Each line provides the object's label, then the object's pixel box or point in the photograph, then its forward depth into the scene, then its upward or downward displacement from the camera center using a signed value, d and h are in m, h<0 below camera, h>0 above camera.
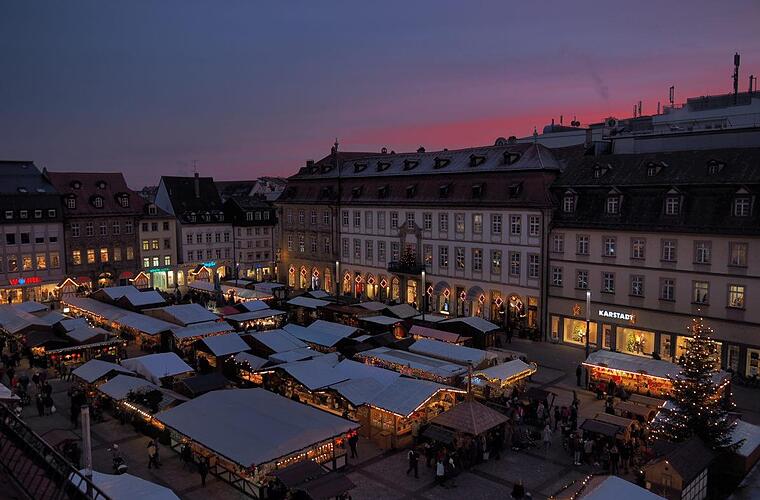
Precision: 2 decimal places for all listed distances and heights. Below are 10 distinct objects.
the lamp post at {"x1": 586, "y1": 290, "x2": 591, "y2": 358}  34.59 -6.35
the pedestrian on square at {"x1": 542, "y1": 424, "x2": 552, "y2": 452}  23.98 -8.97
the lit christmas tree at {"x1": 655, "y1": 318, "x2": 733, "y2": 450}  20.92 -6.90
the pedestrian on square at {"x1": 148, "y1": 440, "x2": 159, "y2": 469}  22.19 -8.91
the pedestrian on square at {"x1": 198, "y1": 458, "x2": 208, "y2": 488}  20.84 -8.87
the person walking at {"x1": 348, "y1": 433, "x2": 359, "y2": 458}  23.05 -8.83
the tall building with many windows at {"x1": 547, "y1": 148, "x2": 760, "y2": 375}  33.56 -3.04
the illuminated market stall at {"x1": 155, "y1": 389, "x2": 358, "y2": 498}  19.61 -7.66
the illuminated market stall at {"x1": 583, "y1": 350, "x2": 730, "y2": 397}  28.70 -8.01
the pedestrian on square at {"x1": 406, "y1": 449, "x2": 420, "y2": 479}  21.69 -8.98
